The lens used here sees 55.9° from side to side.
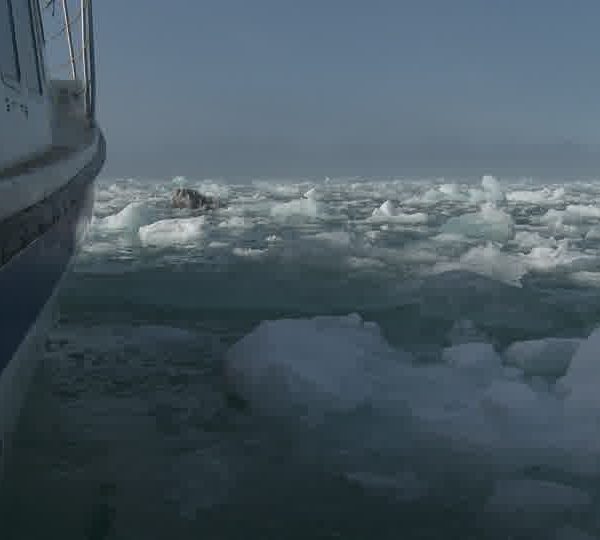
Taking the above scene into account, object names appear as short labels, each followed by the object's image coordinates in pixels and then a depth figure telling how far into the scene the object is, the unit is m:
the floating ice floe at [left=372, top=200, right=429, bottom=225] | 16.97
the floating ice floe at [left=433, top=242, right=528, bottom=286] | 8.69
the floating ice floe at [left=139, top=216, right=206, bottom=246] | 12.56
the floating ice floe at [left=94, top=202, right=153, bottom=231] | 14.72
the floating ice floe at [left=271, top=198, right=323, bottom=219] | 19.00
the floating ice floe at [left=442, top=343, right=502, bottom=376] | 4.52
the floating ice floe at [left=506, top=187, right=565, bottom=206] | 29.39
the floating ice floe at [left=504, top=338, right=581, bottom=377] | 4.77
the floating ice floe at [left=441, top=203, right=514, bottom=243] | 13.85
